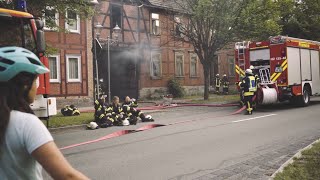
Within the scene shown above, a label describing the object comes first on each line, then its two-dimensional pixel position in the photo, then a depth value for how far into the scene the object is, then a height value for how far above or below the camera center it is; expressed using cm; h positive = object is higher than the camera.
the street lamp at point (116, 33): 2485 +336
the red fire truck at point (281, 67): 1703 +77
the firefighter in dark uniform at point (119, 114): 1347 -90
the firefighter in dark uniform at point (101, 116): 1316 -91
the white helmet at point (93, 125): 1287 -117
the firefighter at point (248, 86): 1564 -4
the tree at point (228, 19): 2172 +355
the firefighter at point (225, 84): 3253 +11
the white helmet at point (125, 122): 1339 -114
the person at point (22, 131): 183 -19
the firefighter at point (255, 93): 1608 -34
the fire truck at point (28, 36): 803 +105
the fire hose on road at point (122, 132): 959 -124
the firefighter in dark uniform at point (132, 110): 1391 -79
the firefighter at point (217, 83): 3249 +20
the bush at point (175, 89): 2964 -20
